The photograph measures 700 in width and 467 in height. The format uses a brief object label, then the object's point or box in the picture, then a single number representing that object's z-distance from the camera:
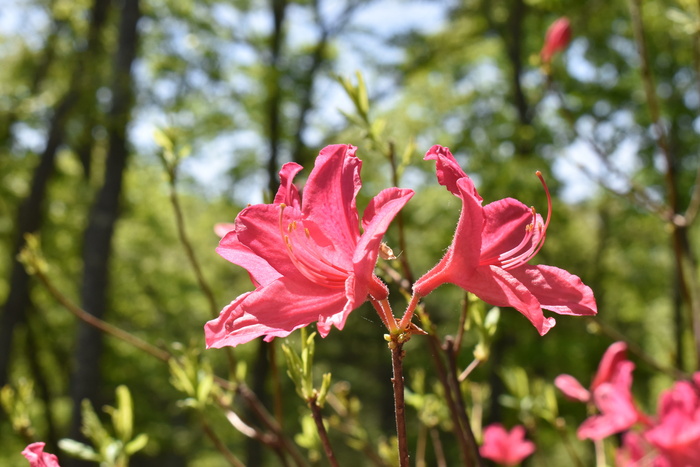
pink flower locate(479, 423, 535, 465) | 0.56
